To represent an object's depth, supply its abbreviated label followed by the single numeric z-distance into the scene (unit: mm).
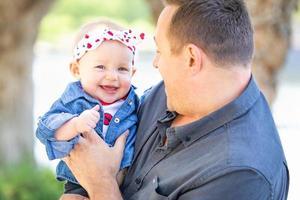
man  2422
